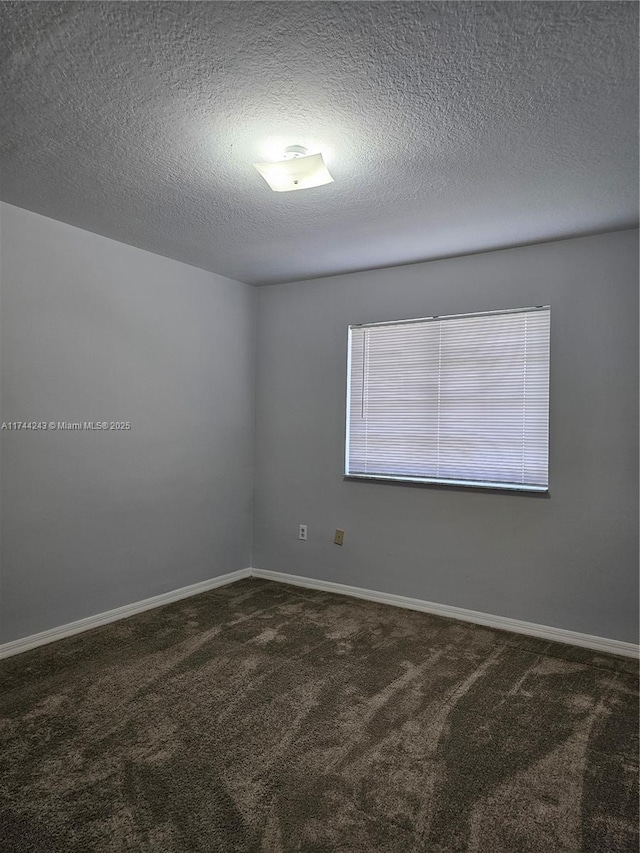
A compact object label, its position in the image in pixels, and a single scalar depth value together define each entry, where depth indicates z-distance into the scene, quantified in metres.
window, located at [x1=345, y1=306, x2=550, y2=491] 3.57
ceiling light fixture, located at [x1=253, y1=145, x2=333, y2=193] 2.31
